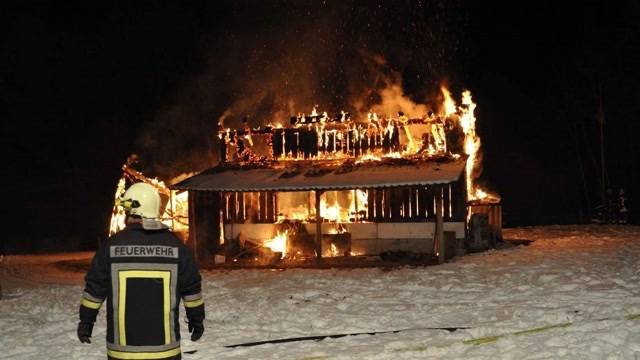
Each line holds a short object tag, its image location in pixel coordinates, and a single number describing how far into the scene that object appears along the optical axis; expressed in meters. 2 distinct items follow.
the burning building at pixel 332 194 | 17.92
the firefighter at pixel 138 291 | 4.33
